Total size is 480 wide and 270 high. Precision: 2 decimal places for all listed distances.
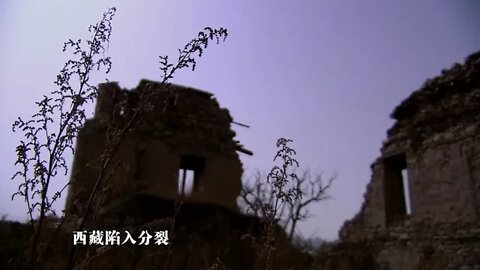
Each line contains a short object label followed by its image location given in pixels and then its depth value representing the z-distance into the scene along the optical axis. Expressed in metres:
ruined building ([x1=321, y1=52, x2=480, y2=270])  7.70
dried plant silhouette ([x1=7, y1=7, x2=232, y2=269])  2.13
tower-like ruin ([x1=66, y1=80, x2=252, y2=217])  9.73
